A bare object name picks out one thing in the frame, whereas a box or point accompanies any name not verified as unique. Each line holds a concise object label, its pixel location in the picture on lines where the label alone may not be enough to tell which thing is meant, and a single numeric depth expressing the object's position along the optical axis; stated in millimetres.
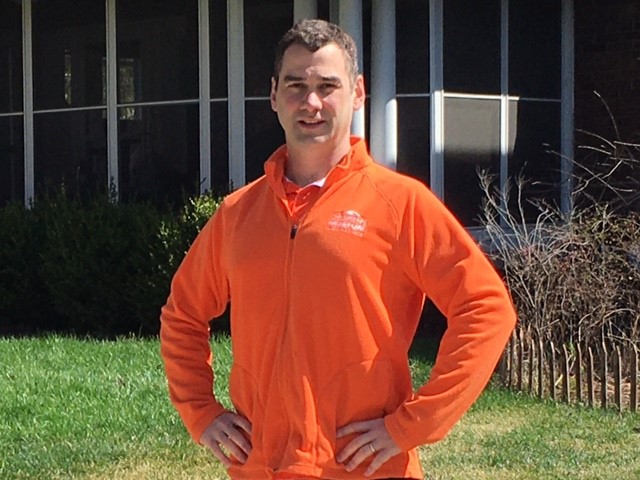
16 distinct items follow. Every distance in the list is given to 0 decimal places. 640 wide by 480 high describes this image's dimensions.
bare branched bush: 8438
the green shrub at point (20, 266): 11195
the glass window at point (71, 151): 11875
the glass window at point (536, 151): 11609
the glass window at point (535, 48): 11625
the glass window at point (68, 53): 11906
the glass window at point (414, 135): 10961
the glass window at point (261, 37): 11070
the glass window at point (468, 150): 11086
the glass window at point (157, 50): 11375
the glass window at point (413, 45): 10977
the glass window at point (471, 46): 11133
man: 2518
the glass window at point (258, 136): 11047
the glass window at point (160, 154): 11305
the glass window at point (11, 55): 12492
